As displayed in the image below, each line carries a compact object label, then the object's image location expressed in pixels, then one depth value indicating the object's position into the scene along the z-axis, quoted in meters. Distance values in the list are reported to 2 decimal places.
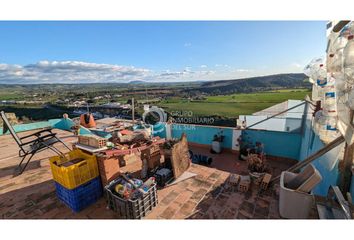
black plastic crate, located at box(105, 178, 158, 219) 2.10
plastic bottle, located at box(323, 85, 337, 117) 2.01
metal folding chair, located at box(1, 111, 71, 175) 2.86
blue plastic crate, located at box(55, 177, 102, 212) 2.28
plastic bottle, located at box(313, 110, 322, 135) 2.31
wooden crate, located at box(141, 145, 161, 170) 3.15
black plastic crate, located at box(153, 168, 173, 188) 2.88
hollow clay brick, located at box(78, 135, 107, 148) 2.57
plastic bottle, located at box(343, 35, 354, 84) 1.44
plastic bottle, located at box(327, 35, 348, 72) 1.66
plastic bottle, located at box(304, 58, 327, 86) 2.25
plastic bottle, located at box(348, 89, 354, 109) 1.47
